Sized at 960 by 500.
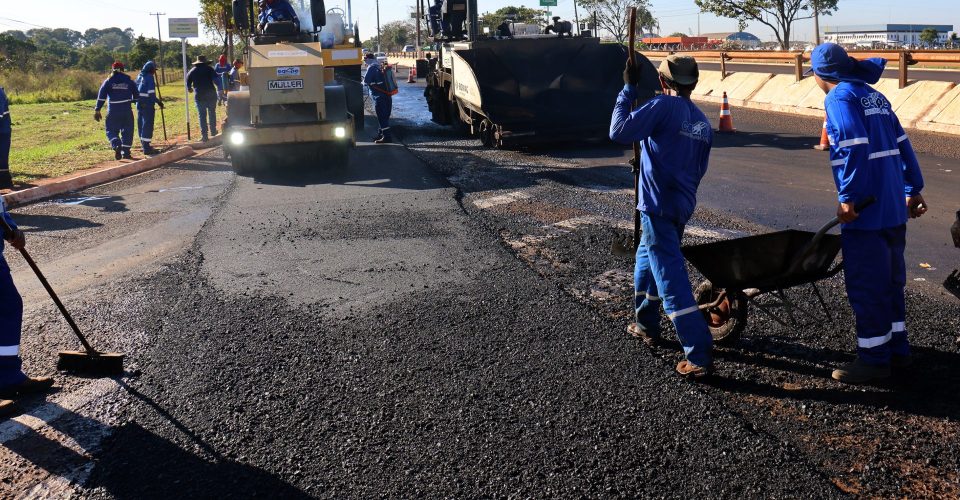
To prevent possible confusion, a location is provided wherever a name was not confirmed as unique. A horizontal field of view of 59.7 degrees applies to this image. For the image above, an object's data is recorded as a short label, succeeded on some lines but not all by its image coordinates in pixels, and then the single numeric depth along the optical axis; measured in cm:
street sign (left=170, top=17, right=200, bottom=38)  1747
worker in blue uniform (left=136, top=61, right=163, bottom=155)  1506
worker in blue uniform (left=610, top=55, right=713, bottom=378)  438
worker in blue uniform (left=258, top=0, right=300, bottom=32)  1343
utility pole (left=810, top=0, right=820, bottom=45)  5275
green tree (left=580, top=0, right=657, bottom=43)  7125
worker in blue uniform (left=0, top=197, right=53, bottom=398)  452
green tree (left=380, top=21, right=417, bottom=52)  10630
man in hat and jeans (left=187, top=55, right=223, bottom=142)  1680
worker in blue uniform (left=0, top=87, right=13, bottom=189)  1141
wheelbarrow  436
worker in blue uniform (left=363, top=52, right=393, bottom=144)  1562
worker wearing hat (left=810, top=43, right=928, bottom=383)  418
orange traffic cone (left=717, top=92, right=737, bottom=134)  1545
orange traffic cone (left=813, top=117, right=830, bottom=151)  1235
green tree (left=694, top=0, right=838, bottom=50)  5147
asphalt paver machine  1367
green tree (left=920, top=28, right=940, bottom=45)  6285
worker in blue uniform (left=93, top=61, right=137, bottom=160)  1454
